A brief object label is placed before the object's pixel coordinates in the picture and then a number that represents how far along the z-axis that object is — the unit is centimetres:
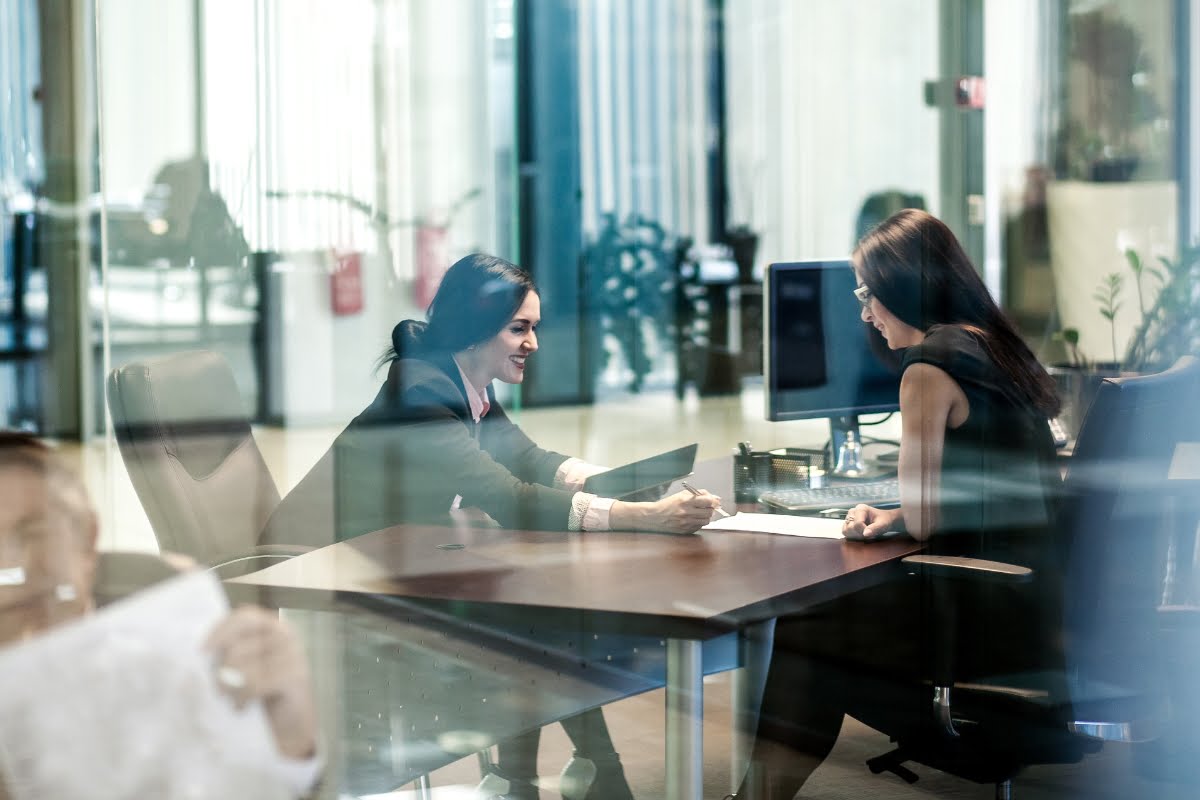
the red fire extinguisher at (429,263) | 305
